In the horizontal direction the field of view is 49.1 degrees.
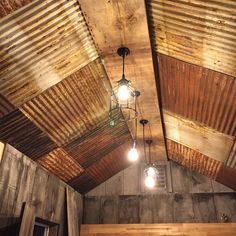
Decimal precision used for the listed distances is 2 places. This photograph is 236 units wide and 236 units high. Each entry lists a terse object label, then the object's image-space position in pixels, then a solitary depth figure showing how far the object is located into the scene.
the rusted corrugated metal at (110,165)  7.94
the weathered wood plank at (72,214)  7.16
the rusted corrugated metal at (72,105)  4.59
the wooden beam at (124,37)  3.54
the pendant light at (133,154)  5.38
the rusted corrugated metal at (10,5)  3.04
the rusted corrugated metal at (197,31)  3.25
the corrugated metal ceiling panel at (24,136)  4.42
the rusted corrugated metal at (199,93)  4.36
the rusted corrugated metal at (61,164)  6.05
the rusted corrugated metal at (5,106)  4.00
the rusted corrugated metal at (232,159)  6.07
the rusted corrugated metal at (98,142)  6.33
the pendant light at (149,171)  6.75
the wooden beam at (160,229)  7.43
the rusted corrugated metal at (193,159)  7.70
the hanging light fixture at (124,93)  3.55
